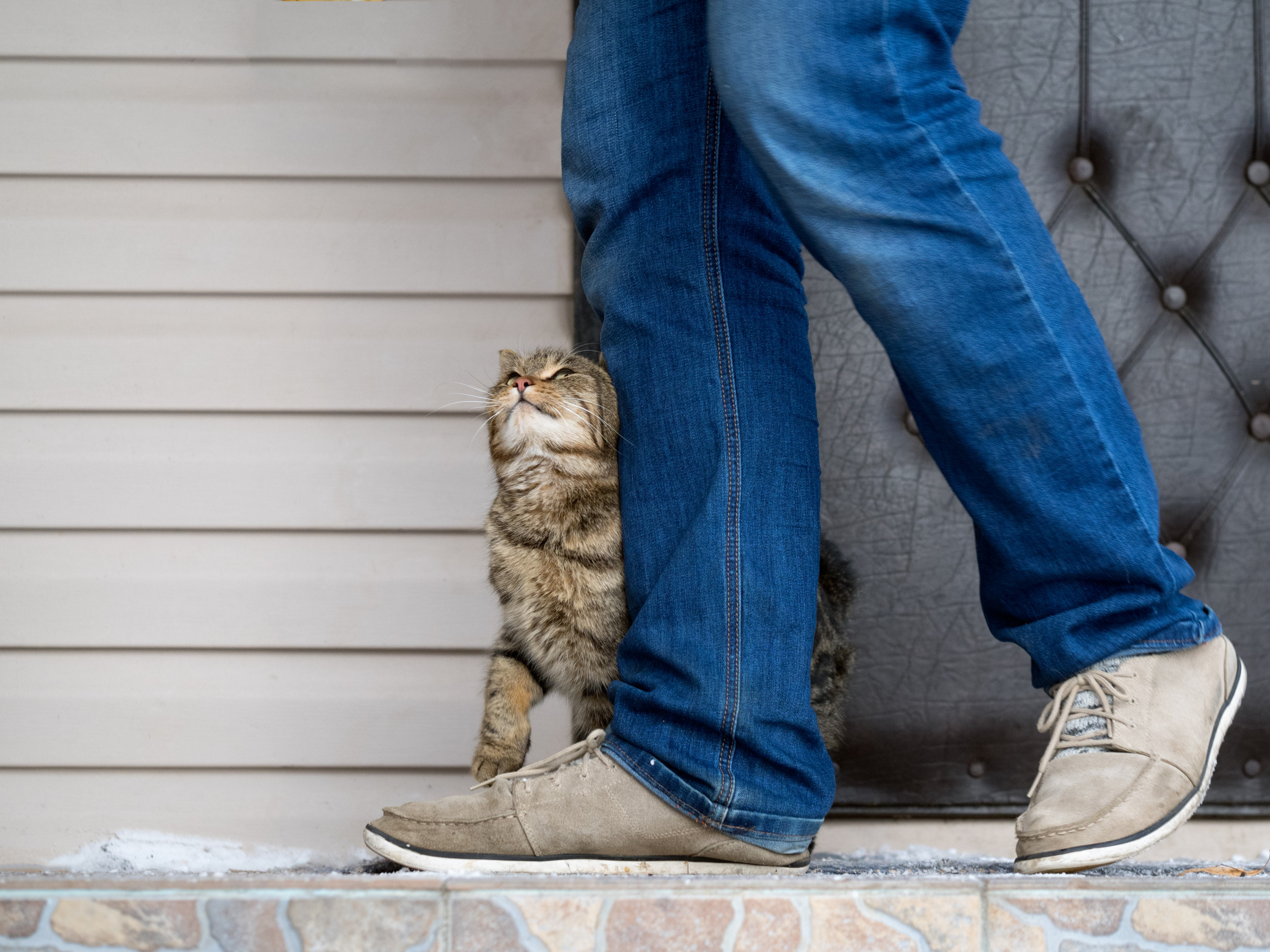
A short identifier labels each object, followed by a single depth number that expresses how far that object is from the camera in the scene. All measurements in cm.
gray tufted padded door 401
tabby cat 378
